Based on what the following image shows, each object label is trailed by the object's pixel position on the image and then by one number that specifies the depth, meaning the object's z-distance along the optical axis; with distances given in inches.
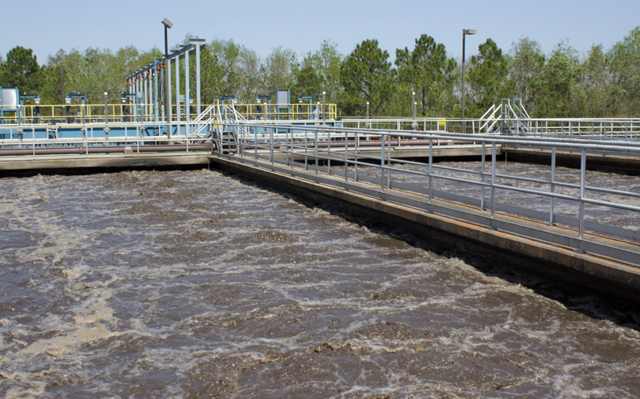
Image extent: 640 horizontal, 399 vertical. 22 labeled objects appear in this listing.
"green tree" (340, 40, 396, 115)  2100.1
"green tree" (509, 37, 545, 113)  2883.9
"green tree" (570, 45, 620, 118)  2043.6
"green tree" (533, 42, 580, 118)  2086.6
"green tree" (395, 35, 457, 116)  2082.9
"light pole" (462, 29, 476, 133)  1330.0
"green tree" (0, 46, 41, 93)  2928.4
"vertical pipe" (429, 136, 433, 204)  383.6
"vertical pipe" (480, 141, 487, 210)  355.4
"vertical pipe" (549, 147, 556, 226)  300.2
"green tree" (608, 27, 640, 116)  2053.4
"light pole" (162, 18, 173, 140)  1029.4
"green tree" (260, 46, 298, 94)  3535.9
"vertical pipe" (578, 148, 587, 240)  270.8
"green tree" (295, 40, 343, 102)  2536.9
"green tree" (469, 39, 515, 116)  1823.3
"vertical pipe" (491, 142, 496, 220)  330.3
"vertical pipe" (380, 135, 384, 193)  447.7
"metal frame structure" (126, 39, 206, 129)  1139.4
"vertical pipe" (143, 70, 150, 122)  1750.2
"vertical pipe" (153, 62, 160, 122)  1453.5
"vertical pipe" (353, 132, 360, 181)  513.5
